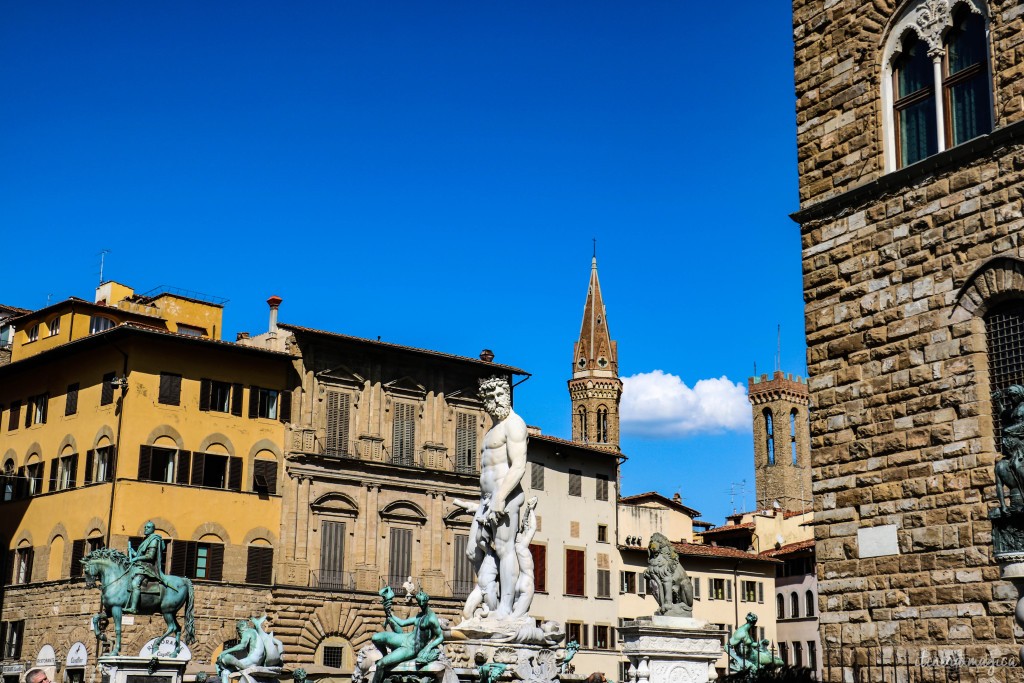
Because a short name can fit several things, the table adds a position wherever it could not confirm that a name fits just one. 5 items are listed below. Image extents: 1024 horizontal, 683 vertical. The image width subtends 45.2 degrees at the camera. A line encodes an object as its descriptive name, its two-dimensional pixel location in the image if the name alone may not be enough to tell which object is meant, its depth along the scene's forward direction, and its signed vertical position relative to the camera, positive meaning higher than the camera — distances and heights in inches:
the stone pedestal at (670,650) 513.0 -10.3
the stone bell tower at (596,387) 3996.1 +755.2
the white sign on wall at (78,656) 1402.6 -46.3
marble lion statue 551.8 +16.7
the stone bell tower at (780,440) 4328.2 +647.6
